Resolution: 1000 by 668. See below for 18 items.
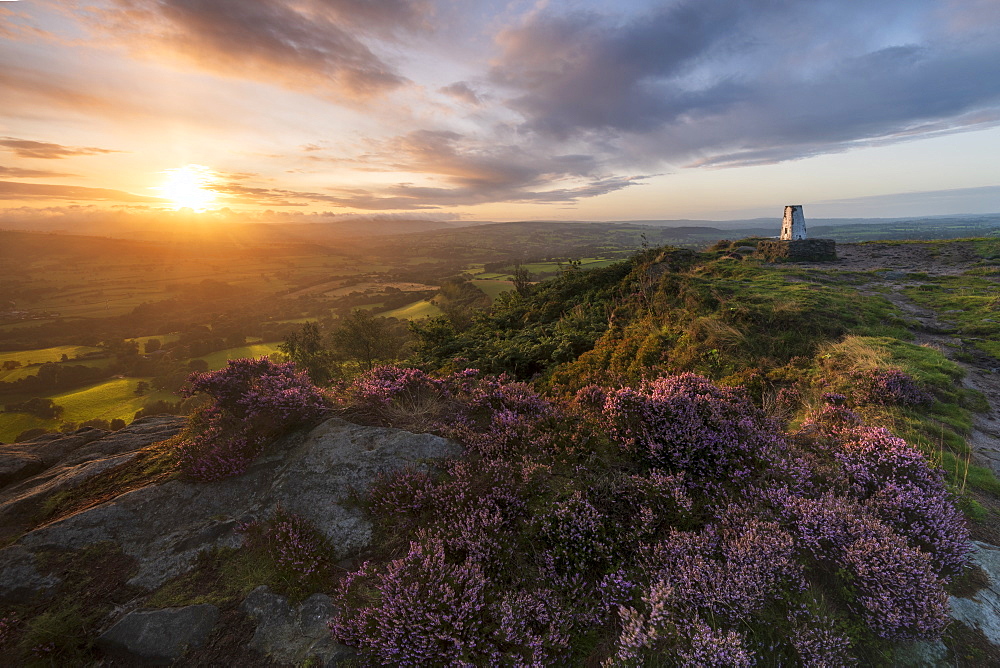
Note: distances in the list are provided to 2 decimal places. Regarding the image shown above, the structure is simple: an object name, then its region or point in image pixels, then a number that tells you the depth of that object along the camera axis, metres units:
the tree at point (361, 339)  32.03
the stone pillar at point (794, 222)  29.20
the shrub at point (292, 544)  4.05
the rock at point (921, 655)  3.14
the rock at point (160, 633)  3.40
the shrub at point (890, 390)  6.91
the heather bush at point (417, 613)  3.04
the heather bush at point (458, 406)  5.59
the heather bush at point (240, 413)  5.62
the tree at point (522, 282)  28.33
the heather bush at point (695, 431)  4.76
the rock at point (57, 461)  5.06
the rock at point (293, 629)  3.31
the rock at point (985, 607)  3.34
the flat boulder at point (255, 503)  4.39
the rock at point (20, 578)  3.81
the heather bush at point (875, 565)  3.17
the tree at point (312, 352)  30.67
